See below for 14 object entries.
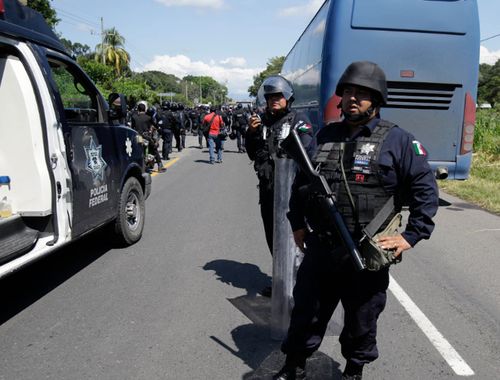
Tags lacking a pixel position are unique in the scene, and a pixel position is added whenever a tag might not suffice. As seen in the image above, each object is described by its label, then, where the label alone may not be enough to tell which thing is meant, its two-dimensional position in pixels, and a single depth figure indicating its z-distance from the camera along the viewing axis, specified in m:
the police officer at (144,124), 11.48
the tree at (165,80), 123.11
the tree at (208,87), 149.59
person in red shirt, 13.91
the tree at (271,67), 95.95
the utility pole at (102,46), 46.87
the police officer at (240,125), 13.49
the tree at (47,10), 24.53
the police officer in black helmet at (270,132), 3.54
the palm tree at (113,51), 51.88
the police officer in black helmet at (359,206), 2.26
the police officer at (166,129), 14.26
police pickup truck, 3.65
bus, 7.14
